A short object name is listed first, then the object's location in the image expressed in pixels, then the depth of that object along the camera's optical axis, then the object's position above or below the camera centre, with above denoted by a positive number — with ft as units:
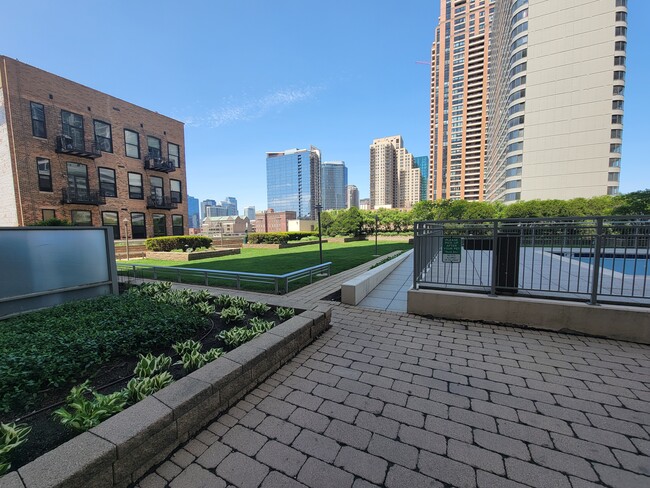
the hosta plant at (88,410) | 6.79 -4.80
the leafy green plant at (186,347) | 11.33 -5.12
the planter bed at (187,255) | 58.49 -6.92
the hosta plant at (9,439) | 5.56 -4.83
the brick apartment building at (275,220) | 337.31 +2.82
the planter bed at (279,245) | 81.76 -7.27
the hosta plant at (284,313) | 15.40 -5.14
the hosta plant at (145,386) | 8.13 -4.91
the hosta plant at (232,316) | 15.43 -5.18
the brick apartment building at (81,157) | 56.95 +16.52
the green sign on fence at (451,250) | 17.33 -1.92
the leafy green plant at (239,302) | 17.92 -5.23
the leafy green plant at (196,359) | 9.88 -4.97
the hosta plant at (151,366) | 9.39 -4.99
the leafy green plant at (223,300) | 18.72 -5.29
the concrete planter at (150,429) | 5.30 -4.84
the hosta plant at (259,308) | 16.74 -5.22
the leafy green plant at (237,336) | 12.13 -5.09
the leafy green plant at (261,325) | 13.19 -5.05
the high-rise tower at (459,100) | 315.78 +142.88
